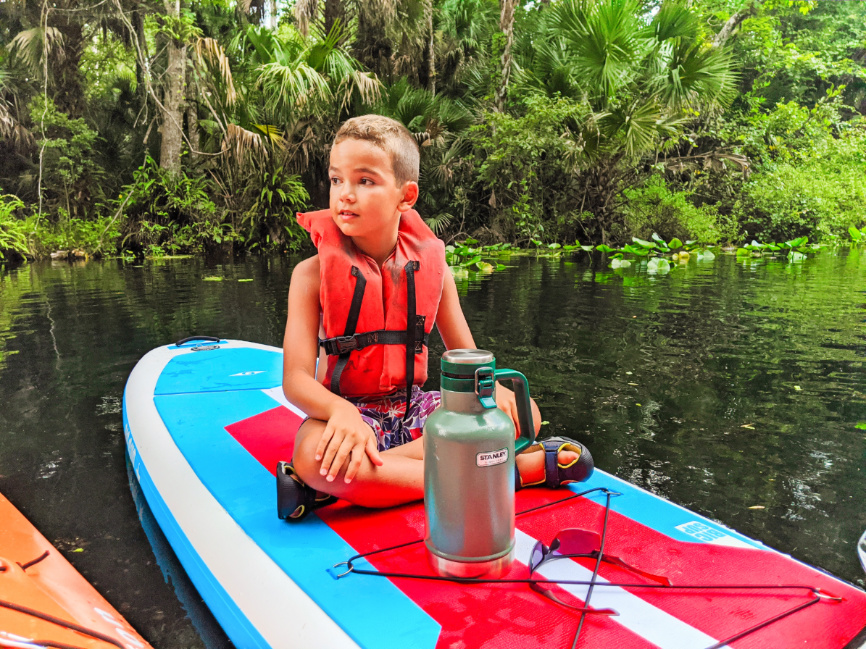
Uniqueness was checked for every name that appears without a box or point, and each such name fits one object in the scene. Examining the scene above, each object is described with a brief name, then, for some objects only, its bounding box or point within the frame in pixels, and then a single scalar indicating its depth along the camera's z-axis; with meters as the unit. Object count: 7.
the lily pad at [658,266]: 10.50
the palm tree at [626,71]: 11.16
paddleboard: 1.23
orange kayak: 1.10
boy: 1.70
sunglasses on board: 1.50
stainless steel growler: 1.33
